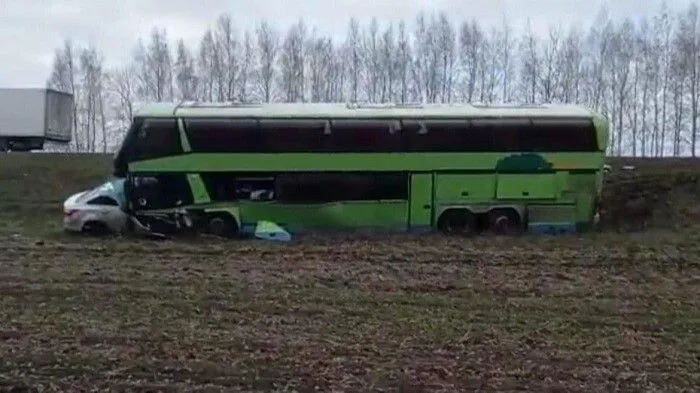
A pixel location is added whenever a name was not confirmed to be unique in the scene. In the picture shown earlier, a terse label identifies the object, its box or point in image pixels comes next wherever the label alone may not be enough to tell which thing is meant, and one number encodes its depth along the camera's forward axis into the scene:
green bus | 19.59
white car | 19.95
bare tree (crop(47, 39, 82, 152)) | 60.97
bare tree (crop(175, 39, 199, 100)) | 55.45
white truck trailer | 37.19
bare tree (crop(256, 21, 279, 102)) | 53.81
